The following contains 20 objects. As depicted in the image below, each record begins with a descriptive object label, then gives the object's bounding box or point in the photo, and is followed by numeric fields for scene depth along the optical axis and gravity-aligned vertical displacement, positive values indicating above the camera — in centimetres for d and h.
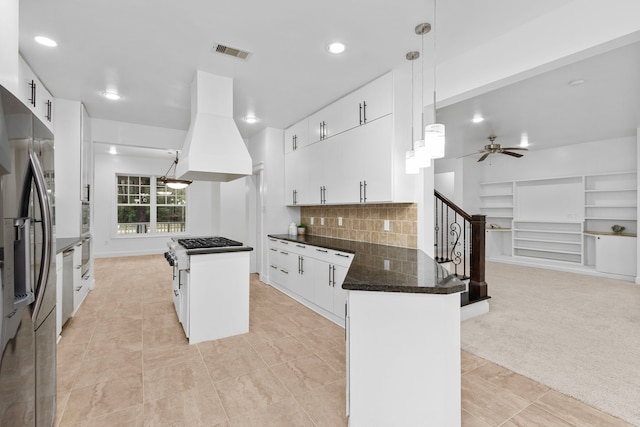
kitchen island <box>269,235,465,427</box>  154 -73
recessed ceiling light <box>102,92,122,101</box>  379 +151
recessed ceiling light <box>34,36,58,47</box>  258 +150
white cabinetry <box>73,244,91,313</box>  355 -83
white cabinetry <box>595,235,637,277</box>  555 -78
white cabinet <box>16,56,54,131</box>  289 +128
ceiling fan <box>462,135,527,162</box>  555 +121
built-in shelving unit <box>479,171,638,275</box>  609 -4
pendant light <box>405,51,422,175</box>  234 +40
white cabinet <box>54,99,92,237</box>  391 +62
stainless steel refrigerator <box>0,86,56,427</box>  110 -21
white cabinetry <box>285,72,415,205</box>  311 +76
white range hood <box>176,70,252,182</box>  319 +85
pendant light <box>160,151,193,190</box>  564 +61
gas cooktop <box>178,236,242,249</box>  321 -34
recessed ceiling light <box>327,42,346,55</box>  266 +150
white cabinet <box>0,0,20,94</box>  145 +85
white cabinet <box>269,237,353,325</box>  338 -81
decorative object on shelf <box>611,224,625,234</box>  593 -30
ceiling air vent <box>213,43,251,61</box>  271 +151
